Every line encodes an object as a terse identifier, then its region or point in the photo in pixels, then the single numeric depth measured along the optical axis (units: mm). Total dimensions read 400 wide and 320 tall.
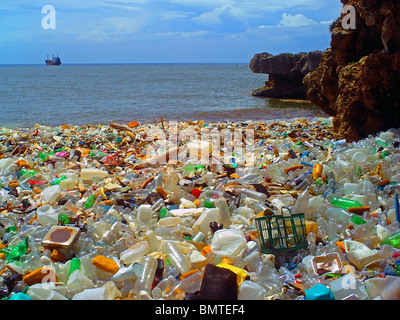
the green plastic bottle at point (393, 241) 2404
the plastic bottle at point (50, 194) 3557
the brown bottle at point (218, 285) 2031
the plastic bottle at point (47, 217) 3033
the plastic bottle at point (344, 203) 3011
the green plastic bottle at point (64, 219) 3037
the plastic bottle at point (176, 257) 2401
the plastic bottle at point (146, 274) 2227
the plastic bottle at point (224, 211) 3025
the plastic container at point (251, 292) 2047
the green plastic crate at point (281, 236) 2436
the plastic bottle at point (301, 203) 3000
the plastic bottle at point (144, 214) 3090
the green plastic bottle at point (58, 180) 4020
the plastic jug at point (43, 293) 2082
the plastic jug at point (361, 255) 2264
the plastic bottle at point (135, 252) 2494
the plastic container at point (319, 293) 1926
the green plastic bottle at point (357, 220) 2757
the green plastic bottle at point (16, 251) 2586
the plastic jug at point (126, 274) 2273
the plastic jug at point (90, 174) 4207
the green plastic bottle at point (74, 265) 2359
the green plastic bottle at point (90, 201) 3477
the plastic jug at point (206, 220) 2902
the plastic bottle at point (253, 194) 3346
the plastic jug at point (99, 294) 2051
